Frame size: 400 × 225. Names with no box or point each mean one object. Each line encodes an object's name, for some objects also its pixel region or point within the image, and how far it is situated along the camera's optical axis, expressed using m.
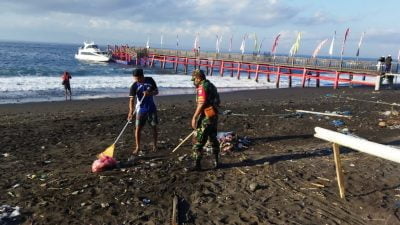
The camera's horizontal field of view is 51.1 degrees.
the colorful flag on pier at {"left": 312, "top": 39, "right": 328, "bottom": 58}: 33.98
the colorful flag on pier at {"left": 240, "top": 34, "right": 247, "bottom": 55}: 46.84
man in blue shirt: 8.15
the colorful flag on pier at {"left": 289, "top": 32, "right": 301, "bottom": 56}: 36.72
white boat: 62.69
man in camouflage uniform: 7.09
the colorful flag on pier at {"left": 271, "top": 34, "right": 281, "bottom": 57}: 41.25
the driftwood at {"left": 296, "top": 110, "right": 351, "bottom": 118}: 13.87
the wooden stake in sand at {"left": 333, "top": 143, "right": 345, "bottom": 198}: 5.97
